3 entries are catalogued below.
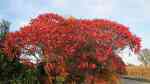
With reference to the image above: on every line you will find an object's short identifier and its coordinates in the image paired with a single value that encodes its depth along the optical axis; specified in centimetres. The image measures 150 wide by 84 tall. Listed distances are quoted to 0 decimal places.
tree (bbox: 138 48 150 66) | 3704
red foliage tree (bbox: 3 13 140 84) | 1376
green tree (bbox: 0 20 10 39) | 1573
